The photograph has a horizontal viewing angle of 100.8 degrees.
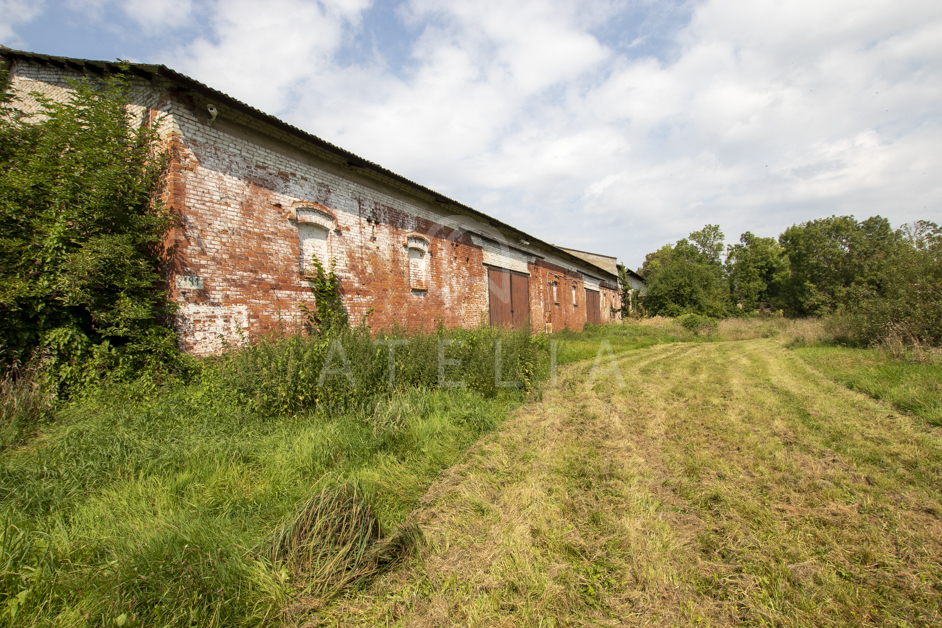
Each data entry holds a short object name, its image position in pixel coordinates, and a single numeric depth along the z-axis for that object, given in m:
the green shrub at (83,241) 4.82
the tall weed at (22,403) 3.95
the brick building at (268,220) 6.14
